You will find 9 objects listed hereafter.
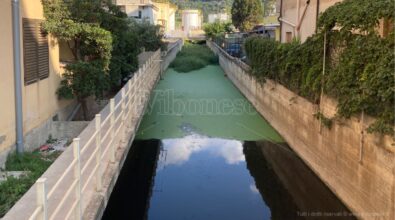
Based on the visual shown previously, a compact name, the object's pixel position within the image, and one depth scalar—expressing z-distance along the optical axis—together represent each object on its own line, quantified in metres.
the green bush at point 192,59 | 29.42
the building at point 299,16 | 13.37
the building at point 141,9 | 52.09
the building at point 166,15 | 59.58
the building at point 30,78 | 7.82
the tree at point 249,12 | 50.50
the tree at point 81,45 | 10.61
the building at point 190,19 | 78.25
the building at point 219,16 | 87.03
